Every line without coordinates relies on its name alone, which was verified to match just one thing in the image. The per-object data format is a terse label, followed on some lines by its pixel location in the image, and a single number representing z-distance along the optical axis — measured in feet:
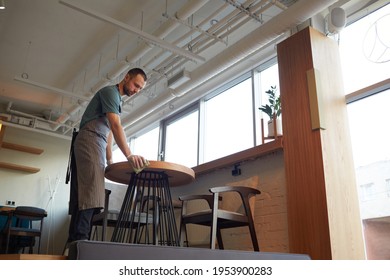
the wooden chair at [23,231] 15.95
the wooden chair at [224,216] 8.42
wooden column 8.70
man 6.21
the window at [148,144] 22.13
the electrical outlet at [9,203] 20.72
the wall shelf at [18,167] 20.80
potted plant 11.16
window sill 10.53
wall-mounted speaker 10.61
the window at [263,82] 15.21
